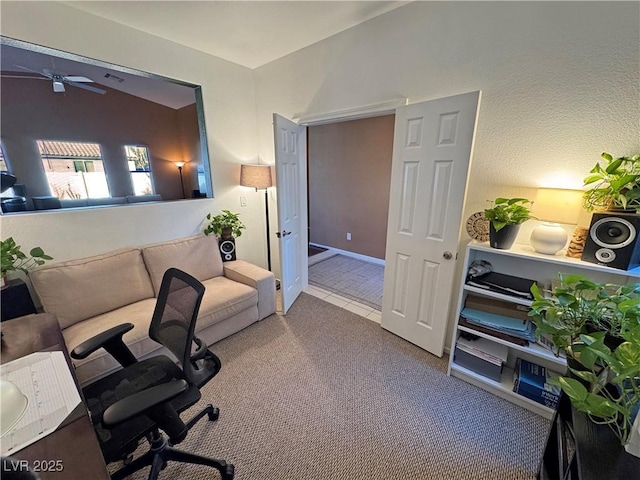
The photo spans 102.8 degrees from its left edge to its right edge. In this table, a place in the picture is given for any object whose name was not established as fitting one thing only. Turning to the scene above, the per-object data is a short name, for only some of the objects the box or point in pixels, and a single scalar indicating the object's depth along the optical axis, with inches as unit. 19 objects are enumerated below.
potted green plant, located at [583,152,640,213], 47.1
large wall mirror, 70.5
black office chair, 39.1
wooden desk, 26.3
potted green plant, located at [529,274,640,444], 30.3
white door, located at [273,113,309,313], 97.0
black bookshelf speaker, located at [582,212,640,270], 48.3
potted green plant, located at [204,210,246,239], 110.9
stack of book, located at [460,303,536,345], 63.7
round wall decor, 69.4
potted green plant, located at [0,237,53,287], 64.5
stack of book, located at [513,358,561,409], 62.9
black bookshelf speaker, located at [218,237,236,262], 112.3
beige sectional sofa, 69.7
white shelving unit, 58.4
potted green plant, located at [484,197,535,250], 59.8
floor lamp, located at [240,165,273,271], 114.0
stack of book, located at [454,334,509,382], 69.9
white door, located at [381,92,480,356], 69.8
